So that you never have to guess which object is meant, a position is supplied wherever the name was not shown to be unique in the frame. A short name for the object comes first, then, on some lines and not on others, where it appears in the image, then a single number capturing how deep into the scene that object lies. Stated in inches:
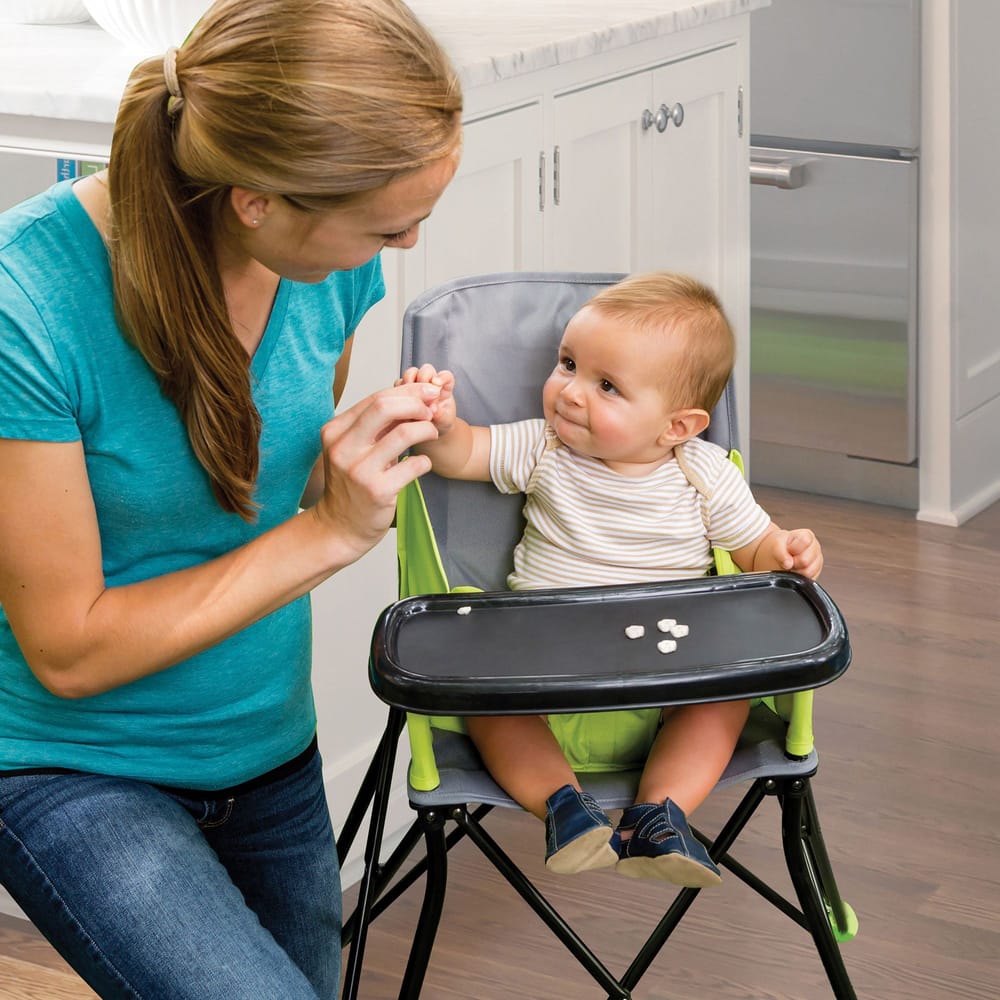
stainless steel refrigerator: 199.2
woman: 99.1
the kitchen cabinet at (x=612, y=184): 143.9
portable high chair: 111.8
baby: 119.7
